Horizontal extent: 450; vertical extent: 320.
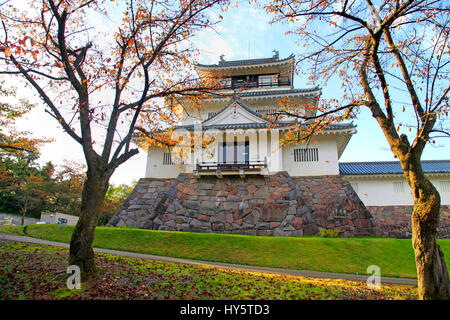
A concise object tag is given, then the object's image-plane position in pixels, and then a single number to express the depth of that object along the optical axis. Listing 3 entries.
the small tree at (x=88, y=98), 6.20
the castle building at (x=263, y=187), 16.62
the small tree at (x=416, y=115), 5.40
